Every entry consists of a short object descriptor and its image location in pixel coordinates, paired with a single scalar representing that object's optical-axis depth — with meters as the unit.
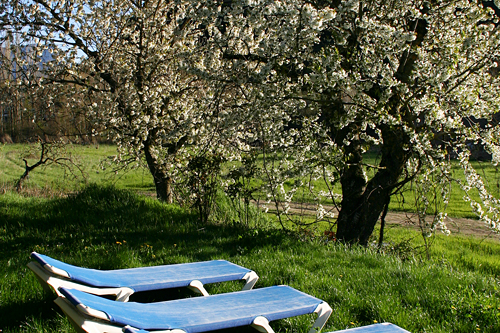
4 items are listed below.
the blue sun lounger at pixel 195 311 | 2.46
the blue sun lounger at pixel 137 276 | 3.33
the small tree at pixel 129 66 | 8.32
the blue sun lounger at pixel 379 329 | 2.83
